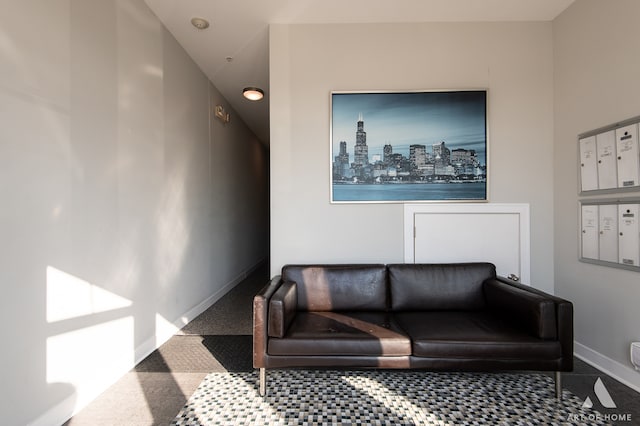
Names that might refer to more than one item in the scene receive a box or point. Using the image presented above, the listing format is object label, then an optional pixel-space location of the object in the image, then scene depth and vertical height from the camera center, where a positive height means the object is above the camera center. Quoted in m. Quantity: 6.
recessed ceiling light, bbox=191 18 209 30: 2.53 +1.79
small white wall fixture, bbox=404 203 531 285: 2.55 -0.20
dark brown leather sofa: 1.71 -0.78
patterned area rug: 1.58 -1.17
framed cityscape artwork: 2.54 +0.63
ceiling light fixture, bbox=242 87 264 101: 3.49 +1.57
